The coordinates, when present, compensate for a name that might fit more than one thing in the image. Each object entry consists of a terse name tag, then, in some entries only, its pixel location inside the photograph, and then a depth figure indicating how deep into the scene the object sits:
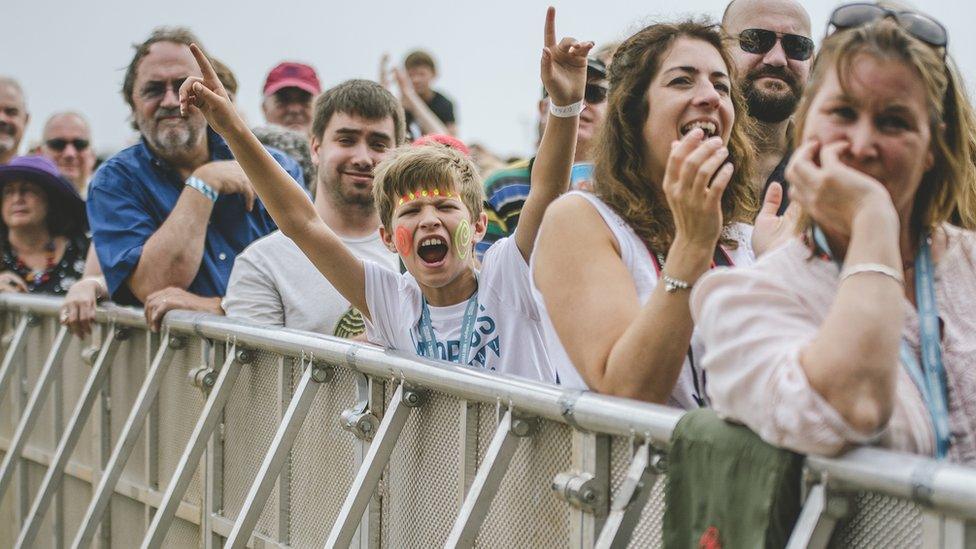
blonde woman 3.91
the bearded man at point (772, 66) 9.22
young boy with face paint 7.37
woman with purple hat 14.37
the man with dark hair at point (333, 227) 9.62
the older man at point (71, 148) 18.27
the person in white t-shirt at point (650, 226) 5.18
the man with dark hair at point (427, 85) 19.48
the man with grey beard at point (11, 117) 17.19
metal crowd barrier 4.09
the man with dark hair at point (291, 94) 14.38
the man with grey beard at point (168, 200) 10.87
